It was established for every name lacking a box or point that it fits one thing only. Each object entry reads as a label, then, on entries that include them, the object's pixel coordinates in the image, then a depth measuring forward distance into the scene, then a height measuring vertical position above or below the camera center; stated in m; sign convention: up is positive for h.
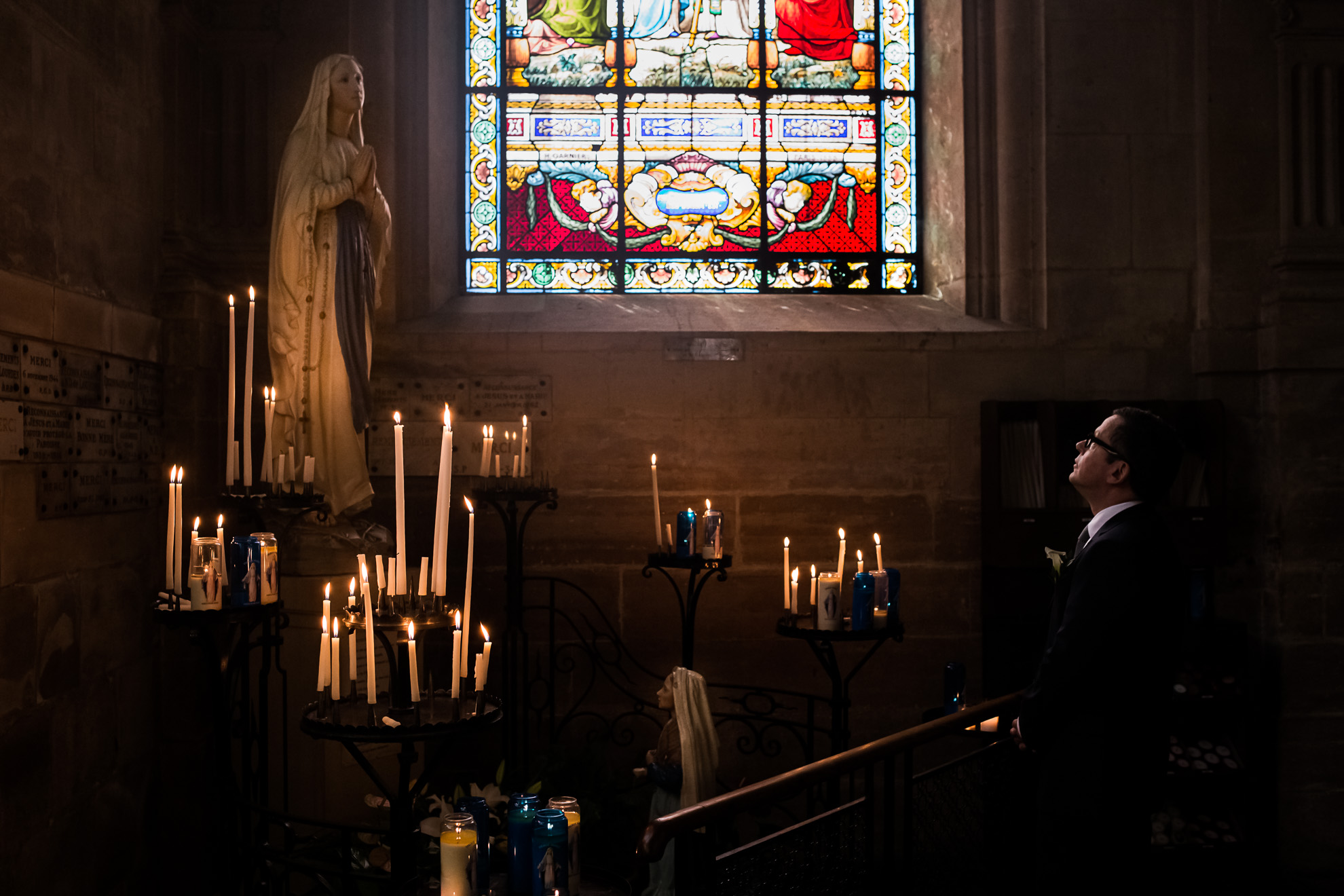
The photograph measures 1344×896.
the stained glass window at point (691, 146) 5.76 +1.72
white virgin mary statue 4.13 +0.63
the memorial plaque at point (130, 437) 4.15 +0.12
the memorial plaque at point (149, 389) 4.34 +0.33
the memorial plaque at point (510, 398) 5.13 +0.33
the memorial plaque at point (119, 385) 4.02 +0.32
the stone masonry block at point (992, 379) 5.23 +0.43
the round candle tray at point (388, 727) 2.30 -0.55
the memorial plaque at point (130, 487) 4.08 -0.07
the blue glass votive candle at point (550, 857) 2.39 -0.85
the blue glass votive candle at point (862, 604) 3.77 -0.47
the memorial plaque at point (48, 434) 3.43 +0.12
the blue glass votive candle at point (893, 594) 3.86 -0.45
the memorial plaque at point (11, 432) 3.27 +0.12
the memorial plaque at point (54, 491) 3.52 -0.07
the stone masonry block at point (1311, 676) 5.03 -0.96
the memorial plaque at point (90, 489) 3.75 -0.07
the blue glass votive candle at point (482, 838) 2.44 -0.84
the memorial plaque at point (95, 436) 3.79 +0.12
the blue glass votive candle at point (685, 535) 4.23 -0.25
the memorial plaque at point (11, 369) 3.27 +0.30
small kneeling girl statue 3.61 -0.95
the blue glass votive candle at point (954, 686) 3.59 -0.71
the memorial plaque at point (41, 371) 3.41 +0.31
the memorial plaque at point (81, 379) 3.68 +0.31
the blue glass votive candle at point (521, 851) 2.45 -0.86
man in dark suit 2.49 -0.54
